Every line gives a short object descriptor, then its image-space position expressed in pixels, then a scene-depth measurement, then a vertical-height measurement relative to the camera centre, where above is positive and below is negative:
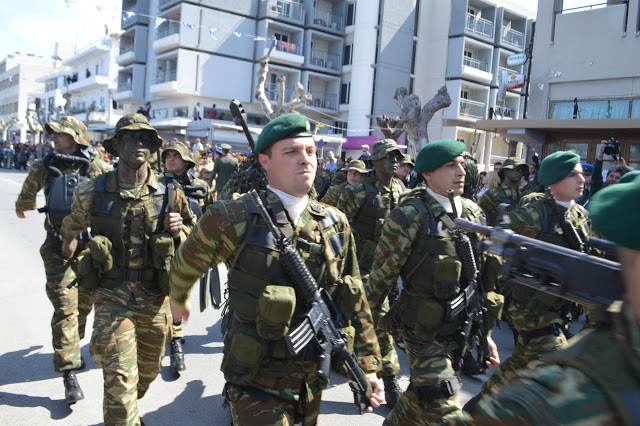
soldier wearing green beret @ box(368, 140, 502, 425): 3.20 -0.61
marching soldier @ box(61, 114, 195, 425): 3.58 -0.54
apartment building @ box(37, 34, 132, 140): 50.25 +8.28
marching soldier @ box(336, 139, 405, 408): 6.12 -0.20
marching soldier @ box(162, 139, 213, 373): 4.95 -0.14
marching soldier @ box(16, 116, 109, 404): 4.32 -0.92
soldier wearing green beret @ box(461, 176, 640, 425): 1.15 -0.41
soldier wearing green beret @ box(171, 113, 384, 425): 2.42 -0.51
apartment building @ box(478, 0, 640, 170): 12.12 +3.50
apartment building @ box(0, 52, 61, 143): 74.88 +11.47
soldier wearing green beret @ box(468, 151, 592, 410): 3.86 -0.33
